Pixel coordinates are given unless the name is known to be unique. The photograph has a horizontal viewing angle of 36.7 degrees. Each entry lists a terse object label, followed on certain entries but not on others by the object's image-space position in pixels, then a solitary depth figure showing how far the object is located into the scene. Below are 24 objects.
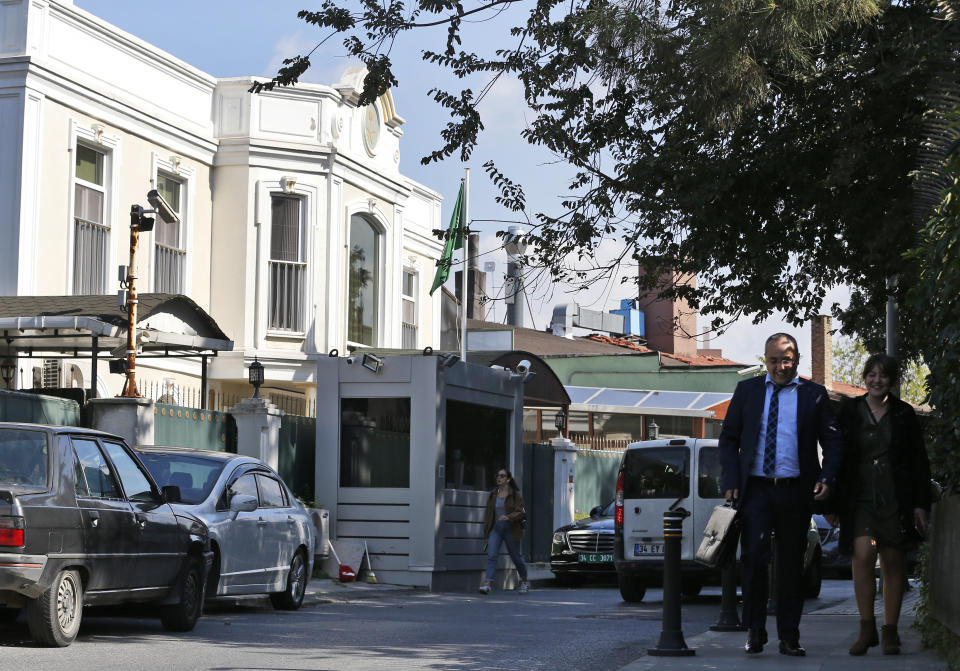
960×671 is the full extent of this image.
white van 18.81
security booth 20.86
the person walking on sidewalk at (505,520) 21.11
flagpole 33.11
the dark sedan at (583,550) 23.62
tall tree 12.80
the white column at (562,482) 28.70
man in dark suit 9.23
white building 21.91
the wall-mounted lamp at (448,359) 21.09
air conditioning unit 21.83
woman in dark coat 9.34
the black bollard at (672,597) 9.90
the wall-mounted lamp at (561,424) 30.81
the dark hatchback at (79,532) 9.90
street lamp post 17.61
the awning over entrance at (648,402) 45.25
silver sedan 13.97
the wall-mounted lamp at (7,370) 20.86
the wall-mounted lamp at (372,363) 20.88
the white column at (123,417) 17.06
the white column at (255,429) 19.97
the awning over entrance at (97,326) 17.53
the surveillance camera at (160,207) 19.59
